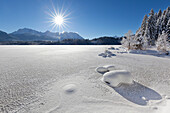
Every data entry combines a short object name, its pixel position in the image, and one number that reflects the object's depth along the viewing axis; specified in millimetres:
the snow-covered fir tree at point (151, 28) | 19766
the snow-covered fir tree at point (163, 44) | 8164
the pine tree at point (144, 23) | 22184
